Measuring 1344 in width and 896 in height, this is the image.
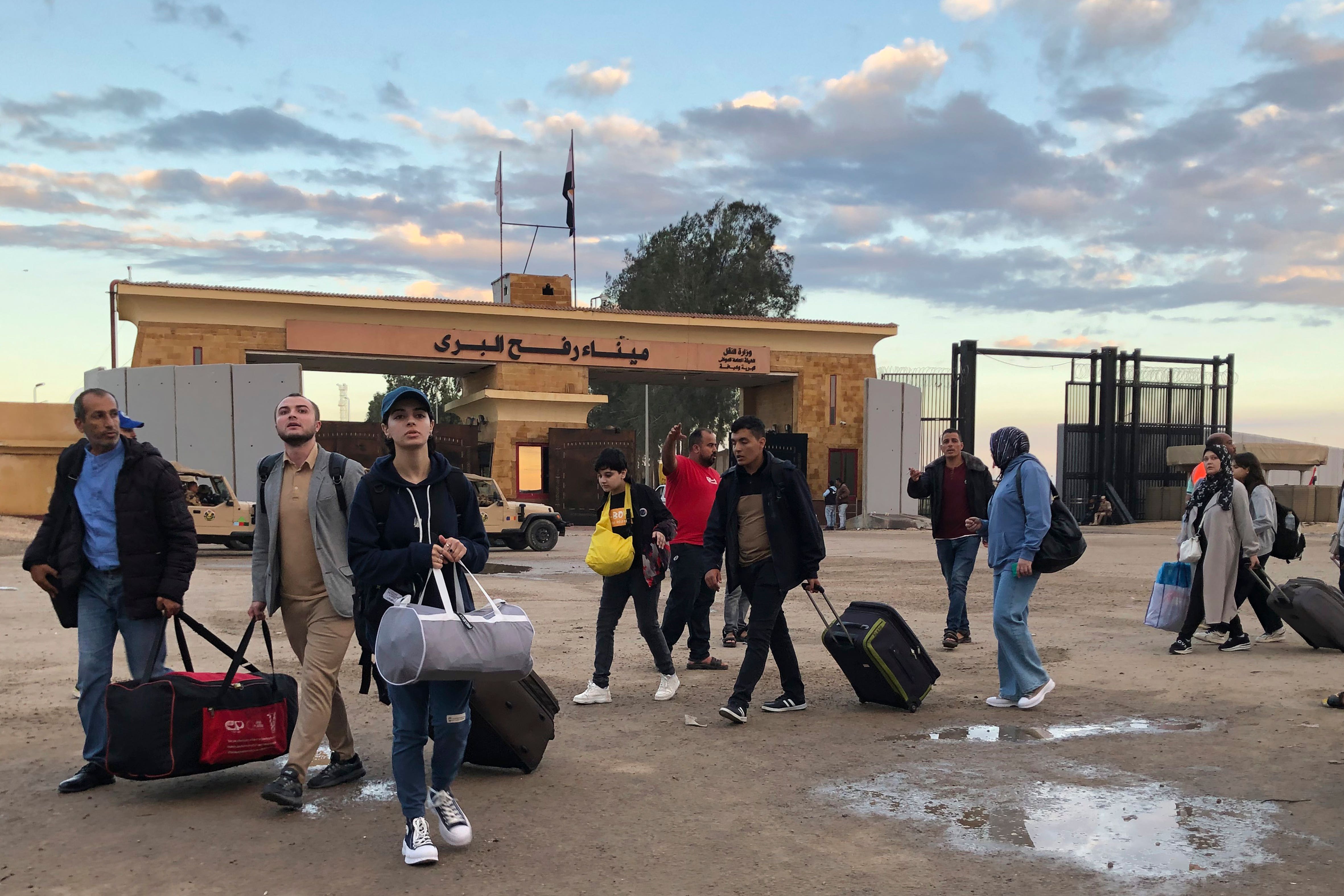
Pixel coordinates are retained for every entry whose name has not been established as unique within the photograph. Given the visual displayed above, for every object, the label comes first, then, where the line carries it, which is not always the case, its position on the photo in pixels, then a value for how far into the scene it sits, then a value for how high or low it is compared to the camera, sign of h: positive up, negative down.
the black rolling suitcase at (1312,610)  8.48 -1.44
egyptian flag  39.28 +7.38
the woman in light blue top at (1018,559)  6.85 -0.89
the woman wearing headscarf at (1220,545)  8.56 -0.97
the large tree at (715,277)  53.03 +6.11
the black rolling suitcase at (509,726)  5.16 -1.49
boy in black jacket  7.15 -1.09
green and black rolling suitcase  6.70 -1.47
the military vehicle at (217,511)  19.66 -1.95
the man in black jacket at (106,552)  5.04 -0.69
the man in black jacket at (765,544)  6.55 -0.79
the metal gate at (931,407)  36.31 +0.12
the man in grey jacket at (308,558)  4.83 -0.67
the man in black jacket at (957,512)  9.20 -0.82
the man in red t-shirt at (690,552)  7.99 -1.06
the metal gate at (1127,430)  35.31 -0.49
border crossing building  32.19 +1.62
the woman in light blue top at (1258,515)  8.69 -0.76
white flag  38.38 +7.07
